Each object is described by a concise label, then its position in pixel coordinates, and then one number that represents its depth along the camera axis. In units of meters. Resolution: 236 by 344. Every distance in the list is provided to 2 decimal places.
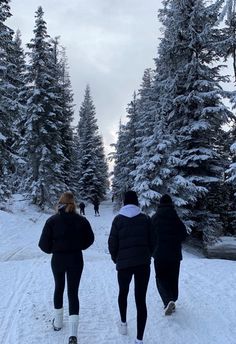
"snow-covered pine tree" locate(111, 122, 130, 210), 43.38
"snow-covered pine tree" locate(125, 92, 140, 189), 42.97
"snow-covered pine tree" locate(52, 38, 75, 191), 39.75
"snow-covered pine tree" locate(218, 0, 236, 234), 12.88
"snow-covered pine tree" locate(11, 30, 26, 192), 26.55
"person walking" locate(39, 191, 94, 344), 6.47
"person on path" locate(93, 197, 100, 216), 42.24
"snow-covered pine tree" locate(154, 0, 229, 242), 21.27
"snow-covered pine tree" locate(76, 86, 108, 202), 58.69
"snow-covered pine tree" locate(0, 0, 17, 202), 24.75
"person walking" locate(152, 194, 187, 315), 8.02
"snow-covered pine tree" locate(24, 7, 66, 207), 33.00
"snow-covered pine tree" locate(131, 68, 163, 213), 21.25
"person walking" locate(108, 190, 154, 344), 6.45
